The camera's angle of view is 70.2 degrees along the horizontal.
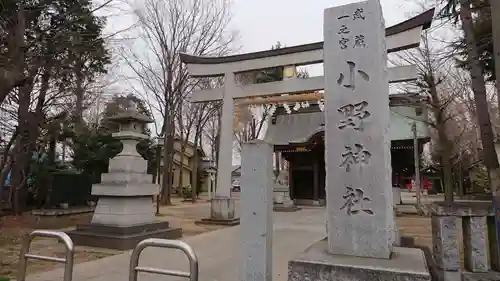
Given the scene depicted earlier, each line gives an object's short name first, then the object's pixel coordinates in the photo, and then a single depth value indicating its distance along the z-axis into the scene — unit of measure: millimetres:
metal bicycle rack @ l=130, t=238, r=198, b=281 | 3404
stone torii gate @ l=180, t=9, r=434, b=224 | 12594
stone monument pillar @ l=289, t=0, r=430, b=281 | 3746
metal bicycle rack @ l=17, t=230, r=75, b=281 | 3965
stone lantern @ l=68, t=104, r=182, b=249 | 8539
